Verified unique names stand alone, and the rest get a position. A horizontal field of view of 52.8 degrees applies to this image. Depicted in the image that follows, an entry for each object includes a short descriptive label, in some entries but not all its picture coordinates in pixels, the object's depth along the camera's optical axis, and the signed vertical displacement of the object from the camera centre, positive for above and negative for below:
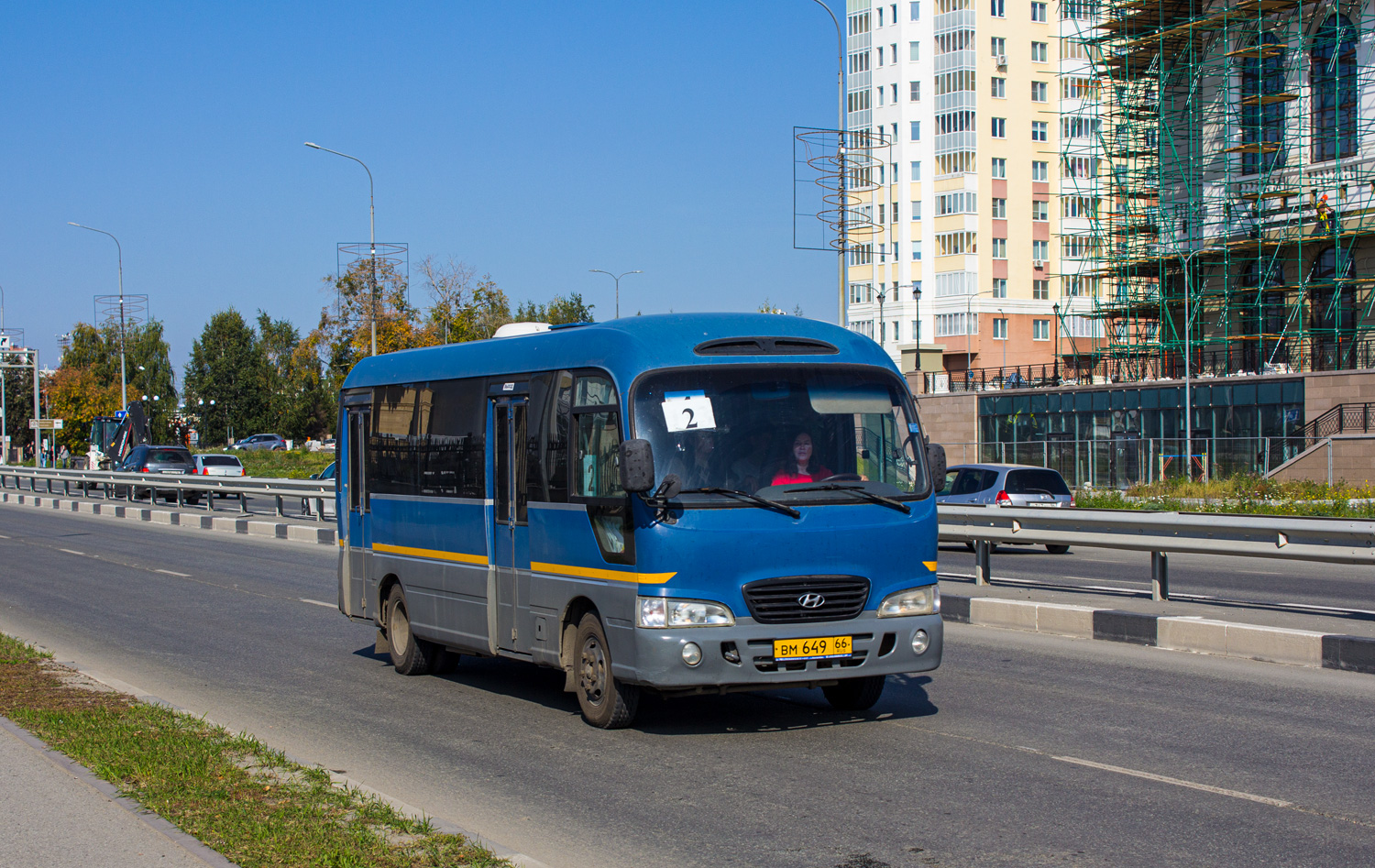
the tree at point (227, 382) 127.12 +5.73
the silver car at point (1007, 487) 25.23 -1.08
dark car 48.12 -0.57
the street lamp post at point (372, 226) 40.16 +6.29
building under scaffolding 45.59 +8.54
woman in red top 8.40 -0.22
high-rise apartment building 93.31 +17.01
